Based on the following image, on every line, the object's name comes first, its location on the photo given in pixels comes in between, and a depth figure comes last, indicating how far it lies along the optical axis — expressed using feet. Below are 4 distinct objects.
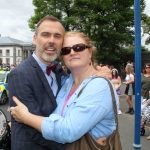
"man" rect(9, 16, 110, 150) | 5.19
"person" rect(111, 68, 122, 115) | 29.50
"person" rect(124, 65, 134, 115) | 27.81
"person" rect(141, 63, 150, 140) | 21.45
